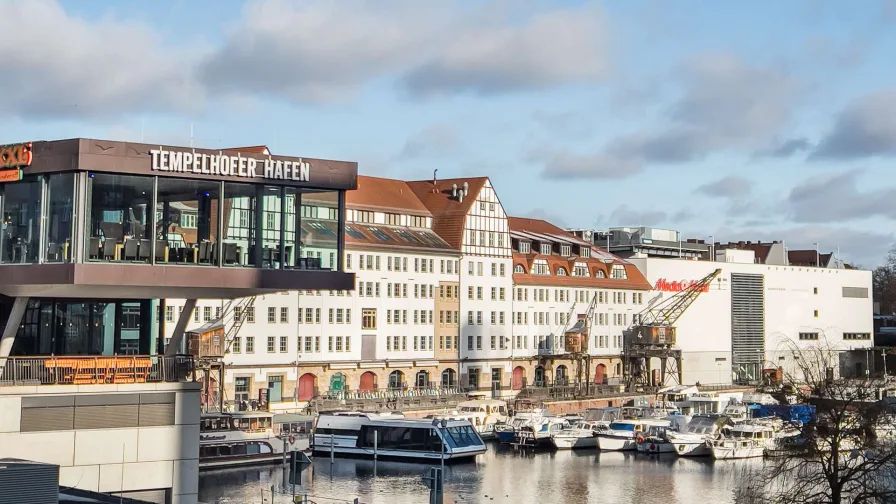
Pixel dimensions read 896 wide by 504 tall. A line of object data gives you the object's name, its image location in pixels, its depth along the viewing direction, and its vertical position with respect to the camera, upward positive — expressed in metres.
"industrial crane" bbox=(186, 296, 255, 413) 80.44 +1.17
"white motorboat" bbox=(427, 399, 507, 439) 93.00 -3.52
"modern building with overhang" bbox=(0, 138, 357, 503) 38.44 +2.86
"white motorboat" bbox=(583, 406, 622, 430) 100.69 -3.66
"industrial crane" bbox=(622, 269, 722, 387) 123.44 +2.92
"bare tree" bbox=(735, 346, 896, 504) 37.09 -2.28
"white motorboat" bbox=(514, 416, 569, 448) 88.38 -4.56
